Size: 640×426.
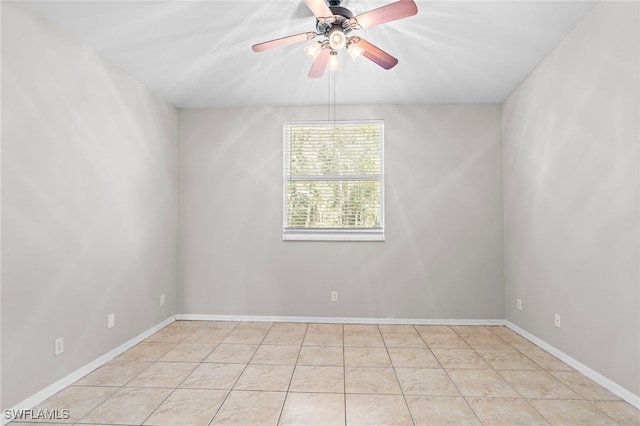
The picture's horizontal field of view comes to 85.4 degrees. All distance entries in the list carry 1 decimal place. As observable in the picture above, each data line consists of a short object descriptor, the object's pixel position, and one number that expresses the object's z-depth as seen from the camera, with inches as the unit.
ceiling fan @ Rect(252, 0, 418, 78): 71.2
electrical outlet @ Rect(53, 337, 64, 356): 94.5
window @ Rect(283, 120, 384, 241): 163.8
